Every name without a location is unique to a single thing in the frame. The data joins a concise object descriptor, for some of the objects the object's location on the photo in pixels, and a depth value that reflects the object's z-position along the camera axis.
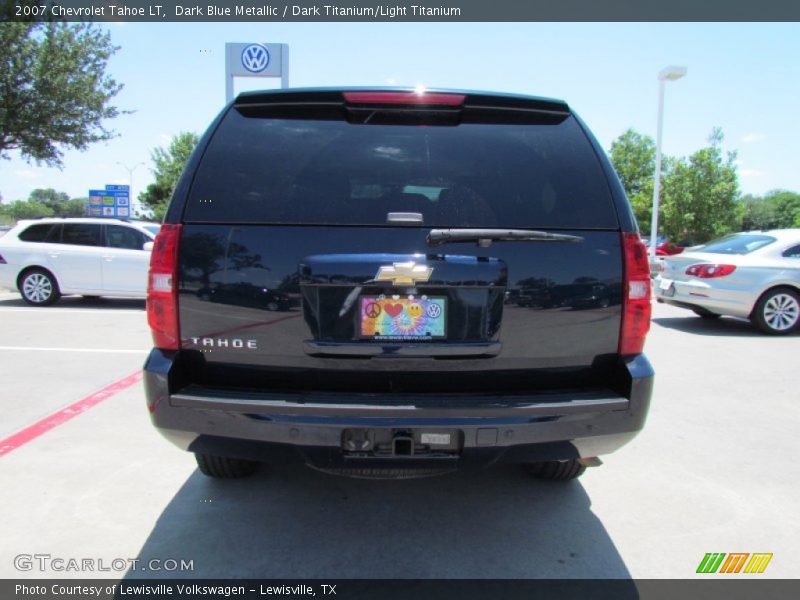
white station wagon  10.16
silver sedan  8.16
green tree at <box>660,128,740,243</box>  29.10
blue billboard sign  31.75
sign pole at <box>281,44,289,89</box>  13.95
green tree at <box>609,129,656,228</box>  53.06
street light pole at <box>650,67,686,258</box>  17.59
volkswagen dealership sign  13.88
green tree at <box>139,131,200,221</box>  47.28
